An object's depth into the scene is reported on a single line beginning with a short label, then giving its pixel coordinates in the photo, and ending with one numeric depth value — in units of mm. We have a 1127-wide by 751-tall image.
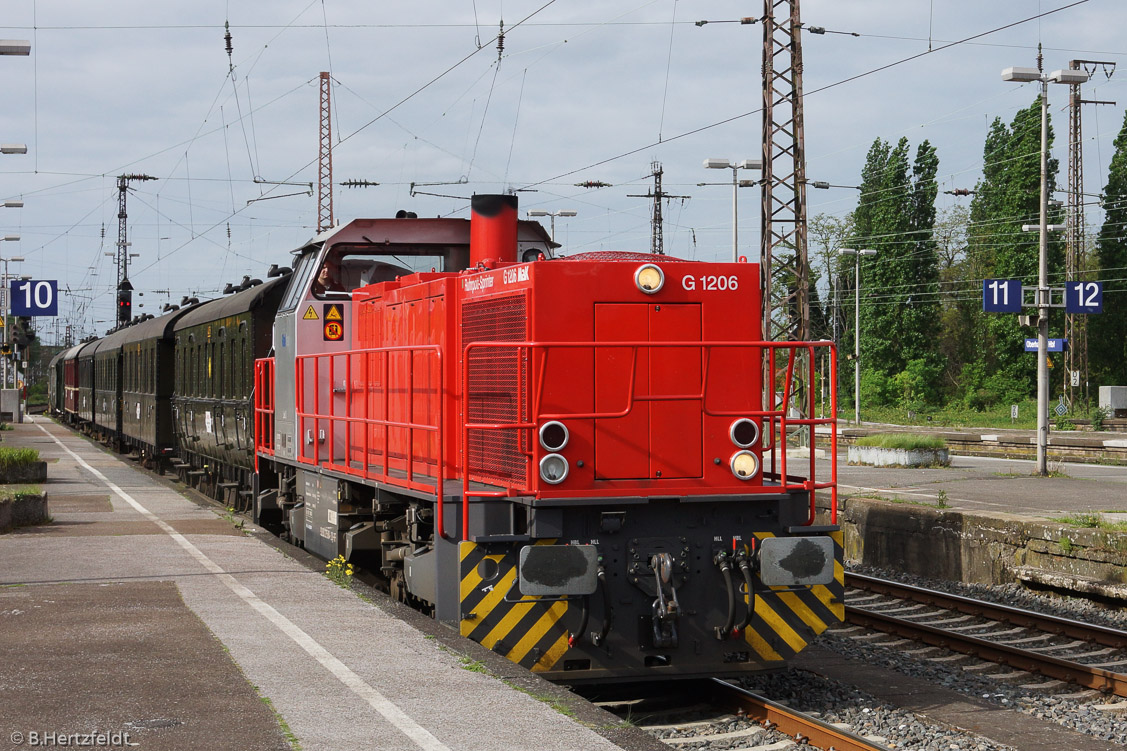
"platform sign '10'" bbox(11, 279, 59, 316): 22484
